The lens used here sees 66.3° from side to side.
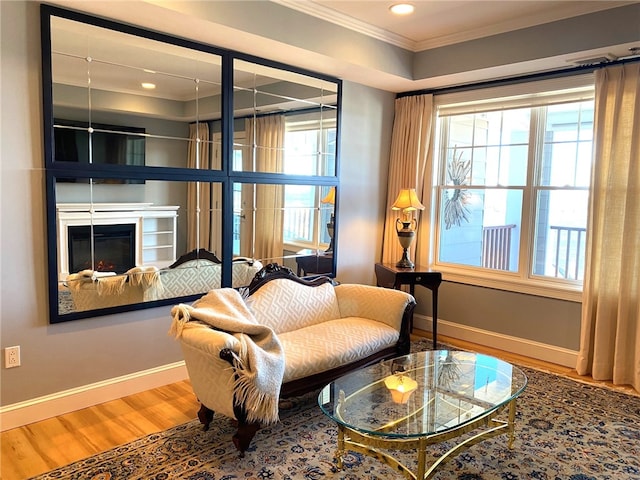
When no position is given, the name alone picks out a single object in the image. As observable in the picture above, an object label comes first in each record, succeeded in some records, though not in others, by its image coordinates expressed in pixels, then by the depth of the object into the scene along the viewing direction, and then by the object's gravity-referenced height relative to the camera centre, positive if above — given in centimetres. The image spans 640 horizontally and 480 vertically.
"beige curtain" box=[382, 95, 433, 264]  471 +35
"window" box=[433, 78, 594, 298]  400 +11
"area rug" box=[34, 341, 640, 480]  237 -133
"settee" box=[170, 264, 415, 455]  243 -86
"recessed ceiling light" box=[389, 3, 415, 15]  338 +133
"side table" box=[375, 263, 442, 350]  422 -69
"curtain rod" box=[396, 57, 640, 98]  367 +103
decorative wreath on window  471 +3
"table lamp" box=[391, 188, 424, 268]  441 -11
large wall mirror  286 +20
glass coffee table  214 -99
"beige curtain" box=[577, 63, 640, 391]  350 -23
